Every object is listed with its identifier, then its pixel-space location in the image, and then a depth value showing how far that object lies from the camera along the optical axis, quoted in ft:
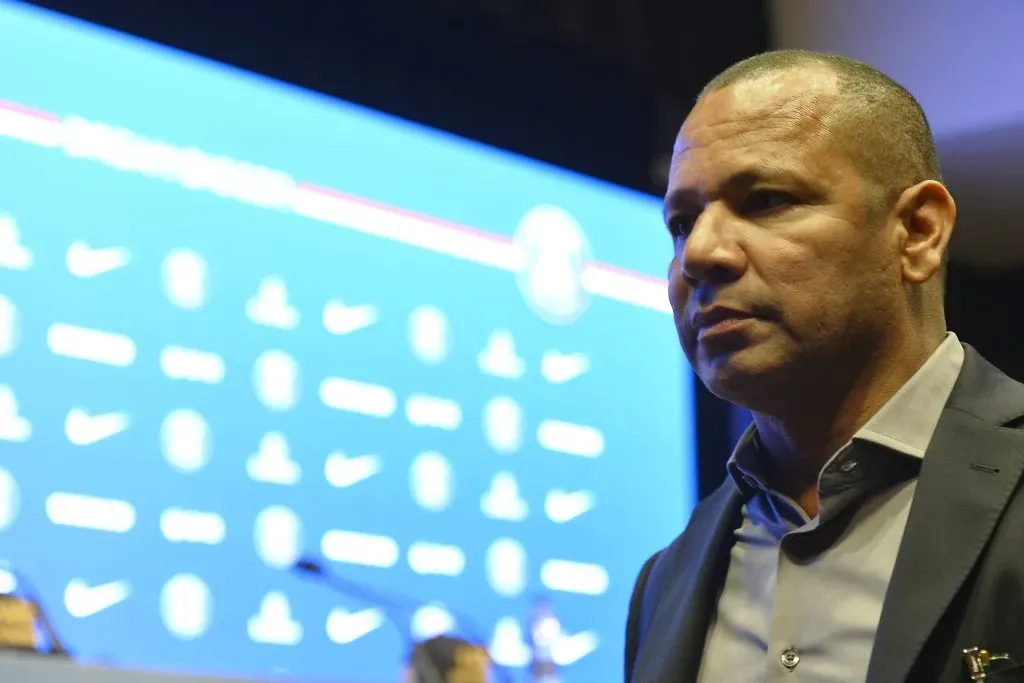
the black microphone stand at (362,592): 12.75
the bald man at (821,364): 10.66
